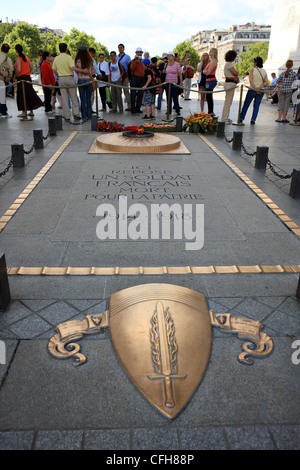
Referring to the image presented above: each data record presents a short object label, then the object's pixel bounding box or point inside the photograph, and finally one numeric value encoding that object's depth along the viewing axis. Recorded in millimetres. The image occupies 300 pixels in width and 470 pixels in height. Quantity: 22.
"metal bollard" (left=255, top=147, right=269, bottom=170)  6836
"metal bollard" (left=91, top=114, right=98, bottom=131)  10375
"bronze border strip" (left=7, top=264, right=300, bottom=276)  3463
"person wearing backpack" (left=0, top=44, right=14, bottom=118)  11320
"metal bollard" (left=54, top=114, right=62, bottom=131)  10289
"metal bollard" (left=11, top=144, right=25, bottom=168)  6613
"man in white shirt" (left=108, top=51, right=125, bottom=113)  12356
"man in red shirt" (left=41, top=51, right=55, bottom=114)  11984
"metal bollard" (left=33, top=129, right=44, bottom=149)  7995
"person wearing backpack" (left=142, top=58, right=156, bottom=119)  11852
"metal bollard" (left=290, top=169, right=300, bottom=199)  5437
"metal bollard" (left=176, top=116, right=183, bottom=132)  10453
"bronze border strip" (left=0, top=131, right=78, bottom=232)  4684
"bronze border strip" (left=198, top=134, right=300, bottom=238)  4551
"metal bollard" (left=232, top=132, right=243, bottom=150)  8398
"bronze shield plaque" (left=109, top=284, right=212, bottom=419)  2209
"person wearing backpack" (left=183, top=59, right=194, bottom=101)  16000
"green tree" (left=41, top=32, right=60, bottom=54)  63888
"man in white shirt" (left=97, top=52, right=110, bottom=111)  12636
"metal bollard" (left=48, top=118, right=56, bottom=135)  9508
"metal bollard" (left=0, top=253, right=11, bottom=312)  2875
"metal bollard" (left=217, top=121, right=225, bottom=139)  9859
